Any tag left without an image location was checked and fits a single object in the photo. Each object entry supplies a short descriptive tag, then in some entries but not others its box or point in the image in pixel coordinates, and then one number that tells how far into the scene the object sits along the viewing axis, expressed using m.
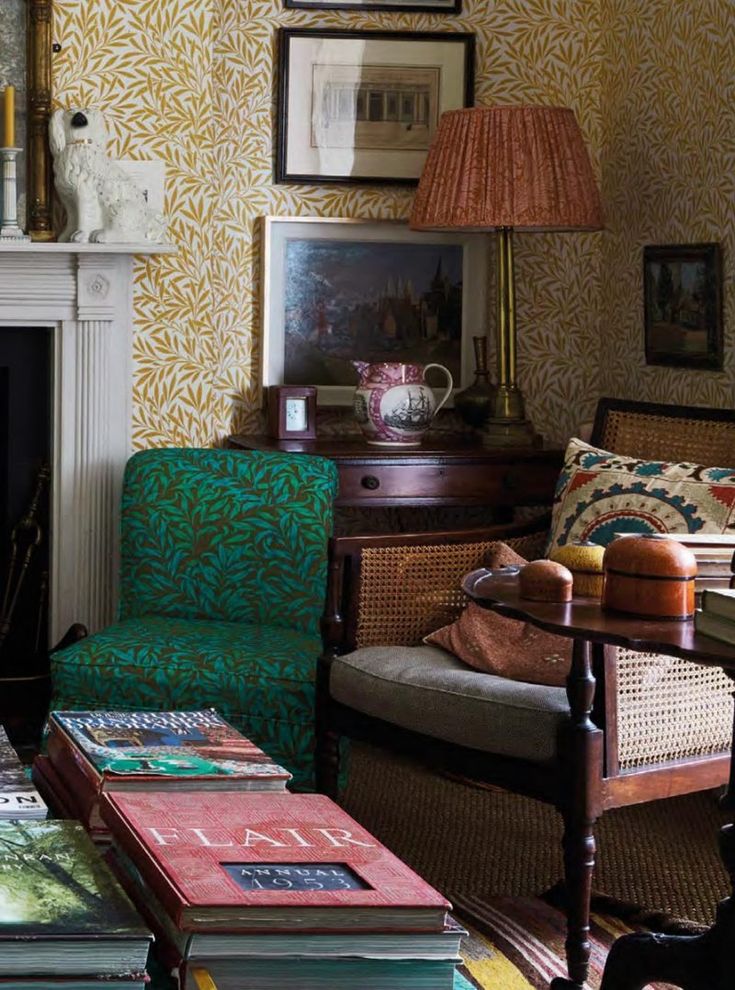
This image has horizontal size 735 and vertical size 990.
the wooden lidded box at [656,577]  1.90
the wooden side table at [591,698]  1.78
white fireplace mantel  3.76
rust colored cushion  2.65
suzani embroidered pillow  2.82
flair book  1.15
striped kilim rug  2.38
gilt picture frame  3.66
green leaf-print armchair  3.35
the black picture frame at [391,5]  3.98
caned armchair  2.36
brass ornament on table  3.97
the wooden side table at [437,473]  3.60
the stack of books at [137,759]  1.50
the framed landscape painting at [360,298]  4.05
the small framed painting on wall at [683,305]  3.57
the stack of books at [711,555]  2.07
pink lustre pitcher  3.74
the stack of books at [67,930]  1.10
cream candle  3.59
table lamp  3.59
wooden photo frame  3.84
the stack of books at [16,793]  1.49
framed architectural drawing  3.99
